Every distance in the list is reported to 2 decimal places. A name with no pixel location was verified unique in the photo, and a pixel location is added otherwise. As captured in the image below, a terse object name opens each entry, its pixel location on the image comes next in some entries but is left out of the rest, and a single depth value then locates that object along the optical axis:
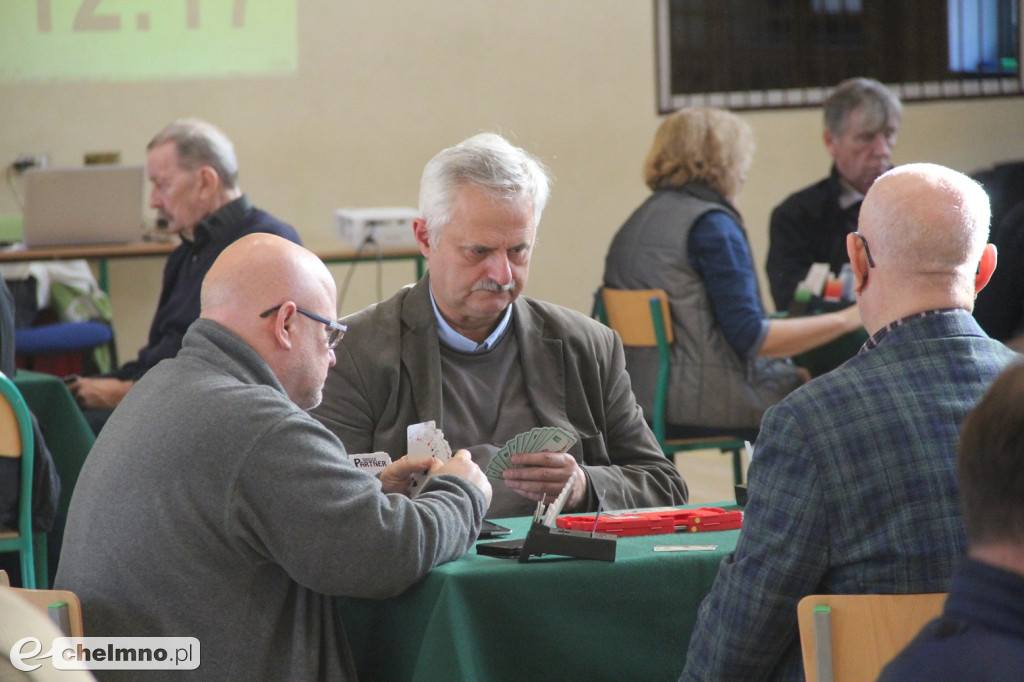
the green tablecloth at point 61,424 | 6.95
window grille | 13.88
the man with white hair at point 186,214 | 7.70
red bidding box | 3.90
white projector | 10.88
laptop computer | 10.77
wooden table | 10.65
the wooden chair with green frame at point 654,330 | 7.61
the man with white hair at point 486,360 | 4.73
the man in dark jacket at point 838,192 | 8.73
